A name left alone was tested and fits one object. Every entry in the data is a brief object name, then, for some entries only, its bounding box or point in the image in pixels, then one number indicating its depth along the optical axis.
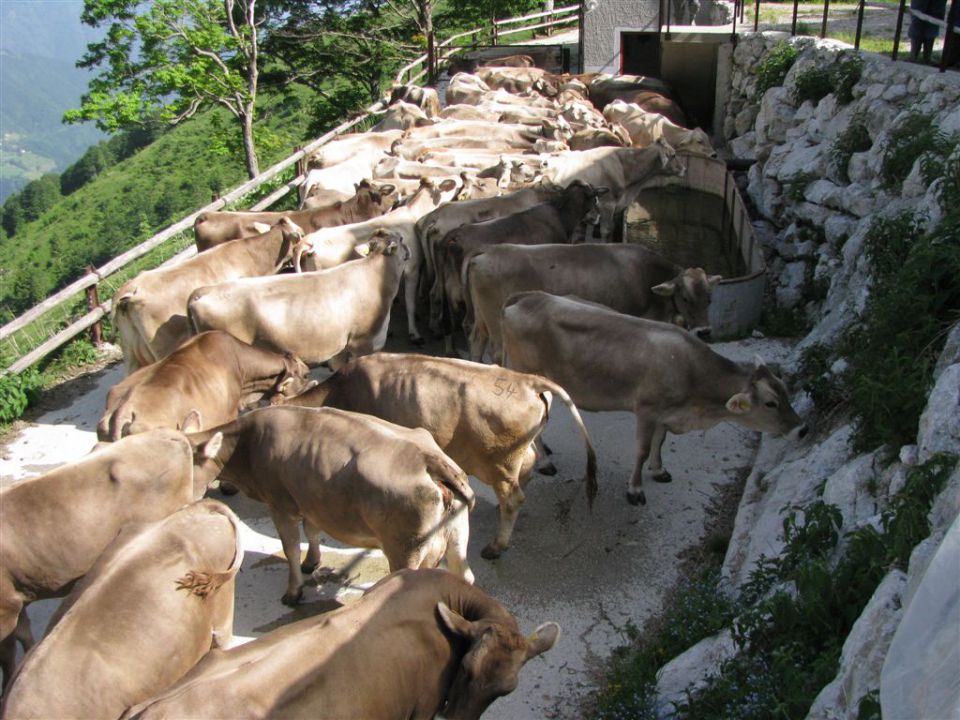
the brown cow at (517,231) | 11.77
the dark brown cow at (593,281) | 10.73
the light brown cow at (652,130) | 20.22
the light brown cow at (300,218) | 12.77
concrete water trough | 12.16
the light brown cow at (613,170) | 15.31
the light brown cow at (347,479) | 6.42
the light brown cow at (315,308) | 9.75
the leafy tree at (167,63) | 28.80
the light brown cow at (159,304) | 10.13
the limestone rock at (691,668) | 5.82
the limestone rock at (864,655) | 4.38
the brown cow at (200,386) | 7.90
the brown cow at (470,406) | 7.69
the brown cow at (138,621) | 4.80
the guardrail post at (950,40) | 11.13
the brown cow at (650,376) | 8.64
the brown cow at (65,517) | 6.23
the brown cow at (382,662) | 4.42
